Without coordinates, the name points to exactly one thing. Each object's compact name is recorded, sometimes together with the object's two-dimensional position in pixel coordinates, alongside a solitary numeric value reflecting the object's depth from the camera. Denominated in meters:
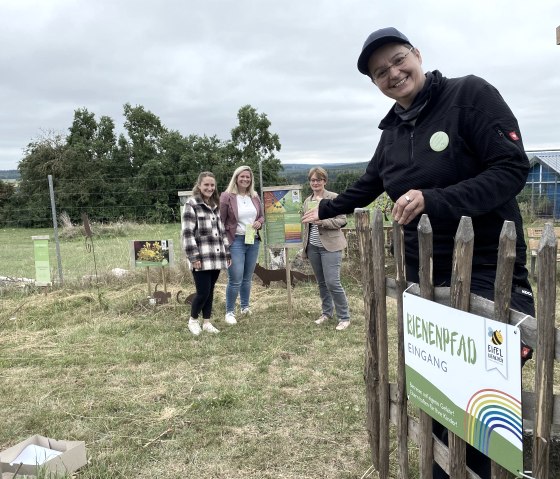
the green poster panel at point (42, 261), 7.09
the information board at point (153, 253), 6.73
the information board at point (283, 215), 5.88
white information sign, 1.51
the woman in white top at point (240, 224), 5.76
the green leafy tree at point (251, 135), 30.30
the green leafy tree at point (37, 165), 27.39
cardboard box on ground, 2.58
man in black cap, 1.63
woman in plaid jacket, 5.41
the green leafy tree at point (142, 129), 30.67
